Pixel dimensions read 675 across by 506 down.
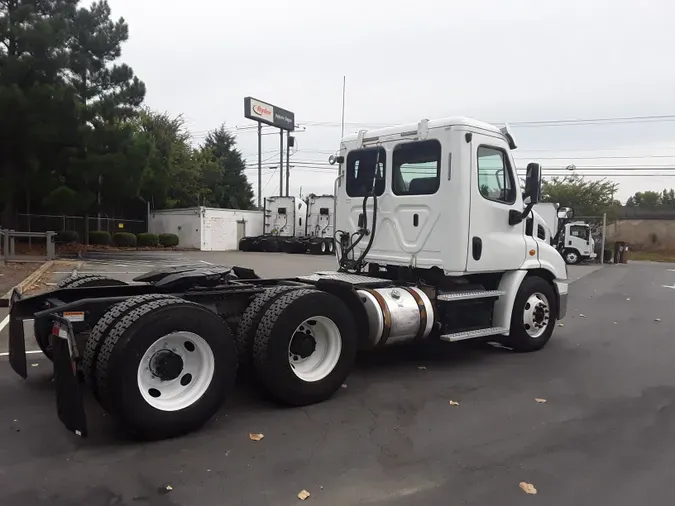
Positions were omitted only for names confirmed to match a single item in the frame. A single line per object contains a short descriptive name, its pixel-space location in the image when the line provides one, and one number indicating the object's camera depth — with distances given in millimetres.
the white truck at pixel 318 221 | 33375
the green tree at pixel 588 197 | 48719
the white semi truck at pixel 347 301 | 4117
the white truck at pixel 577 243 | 32562
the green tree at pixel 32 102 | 22047
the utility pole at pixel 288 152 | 49719
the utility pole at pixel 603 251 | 35094
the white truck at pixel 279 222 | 34906
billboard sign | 50000
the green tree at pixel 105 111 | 24078
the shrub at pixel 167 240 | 34719
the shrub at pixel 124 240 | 33000
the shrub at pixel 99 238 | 32625
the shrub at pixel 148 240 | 34062
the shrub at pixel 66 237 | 29812
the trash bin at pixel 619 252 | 36406
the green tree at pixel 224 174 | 48716
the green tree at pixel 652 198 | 93875
